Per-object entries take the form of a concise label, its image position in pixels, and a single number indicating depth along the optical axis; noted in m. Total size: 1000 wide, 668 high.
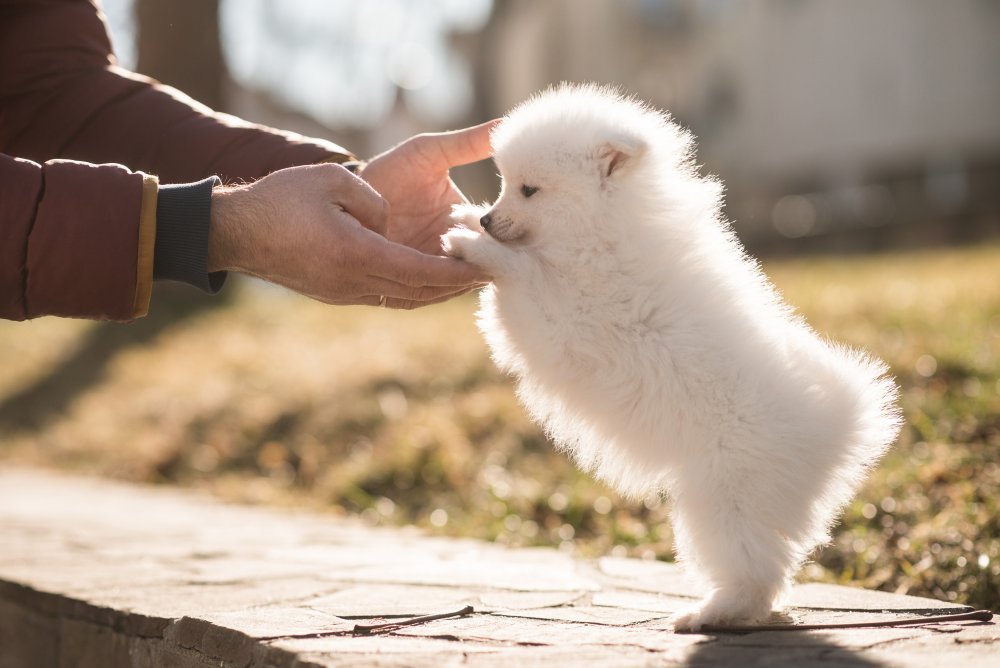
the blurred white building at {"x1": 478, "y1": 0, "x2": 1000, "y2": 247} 20.73
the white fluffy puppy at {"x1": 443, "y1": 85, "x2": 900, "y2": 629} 2.82
